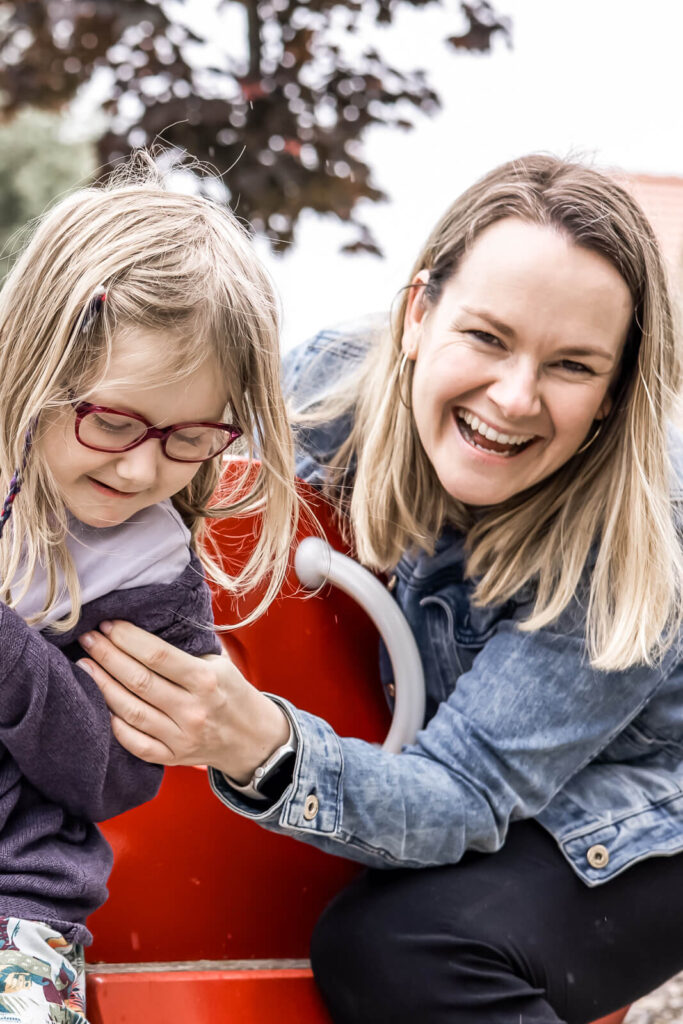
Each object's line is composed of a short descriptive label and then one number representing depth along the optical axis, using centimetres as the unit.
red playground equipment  191
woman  185
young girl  165
